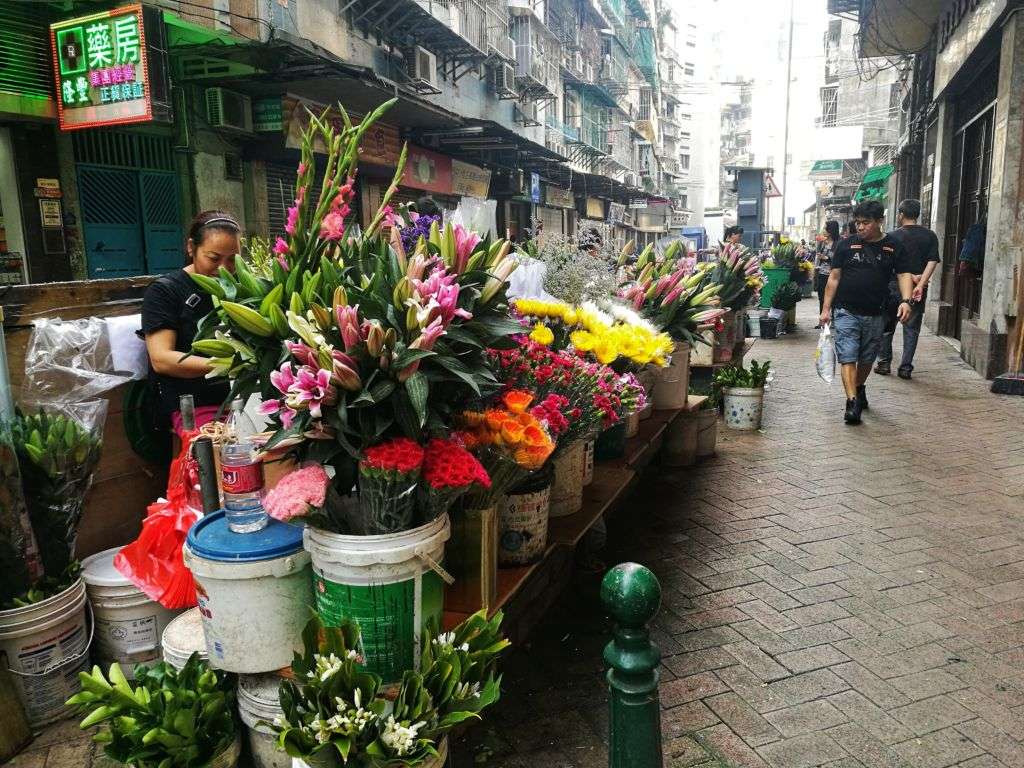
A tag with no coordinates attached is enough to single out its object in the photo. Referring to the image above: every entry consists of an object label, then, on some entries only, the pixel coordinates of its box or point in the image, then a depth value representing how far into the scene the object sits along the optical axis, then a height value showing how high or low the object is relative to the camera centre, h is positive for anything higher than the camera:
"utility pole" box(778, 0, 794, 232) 47.36 +8.22
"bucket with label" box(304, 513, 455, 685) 2.09 -0.93
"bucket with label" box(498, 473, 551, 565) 2.89 -1.03
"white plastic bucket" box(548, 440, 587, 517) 3.36 -1.03
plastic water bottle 2.35 -0.71
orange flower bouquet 2.41 -0.58
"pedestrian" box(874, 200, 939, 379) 8.52 -0.09
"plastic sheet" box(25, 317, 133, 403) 3.17 -0.42
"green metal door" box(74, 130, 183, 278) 9.38 +0.78
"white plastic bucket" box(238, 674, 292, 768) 2.33 -1.40
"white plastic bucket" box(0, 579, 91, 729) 2.66 -1.39
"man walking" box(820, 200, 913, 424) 6.85 -0.37
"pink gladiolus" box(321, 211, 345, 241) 2.44 +0.11
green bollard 1.79 -0.98
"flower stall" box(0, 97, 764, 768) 2.04 -0.78
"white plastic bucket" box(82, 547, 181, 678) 2.93 -1.40
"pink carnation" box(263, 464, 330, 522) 1.99 -0.63
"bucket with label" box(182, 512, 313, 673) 2.25 -1.01
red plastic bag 2.86 -1.14
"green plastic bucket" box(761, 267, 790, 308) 13.75 -0.52
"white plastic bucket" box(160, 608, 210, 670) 2.55 -1.30
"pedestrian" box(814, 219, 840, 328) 13.07 -0.31
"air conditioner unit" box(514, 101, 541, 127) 24.80 +4.79
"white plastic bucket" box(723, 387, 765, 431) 6.75 -1.39
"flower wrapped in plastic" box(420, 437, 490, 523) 2.09 -0.61
